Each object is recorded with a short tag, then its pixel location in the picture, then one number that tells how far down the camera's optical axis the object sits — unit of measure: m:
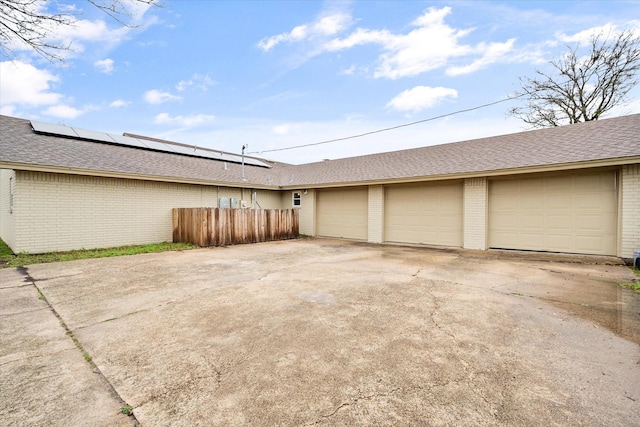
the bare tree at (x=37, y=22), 4.46
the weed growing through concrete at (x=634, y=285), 4.91
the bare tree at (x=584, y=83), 15.29
